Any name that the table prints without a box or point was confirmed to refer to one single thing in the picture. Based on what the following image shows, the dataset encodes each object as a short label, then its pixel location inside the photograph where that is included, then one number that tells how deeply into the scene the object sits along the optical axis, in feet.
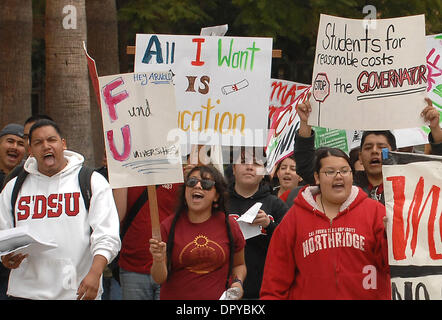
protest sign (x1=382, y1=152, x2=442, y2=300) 33.50
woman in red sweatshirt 33.91
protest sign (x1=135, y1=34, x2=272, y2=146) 48.88
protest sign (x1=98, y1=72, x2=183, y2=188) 38.52
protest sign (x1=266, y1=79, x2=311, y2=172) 52.31
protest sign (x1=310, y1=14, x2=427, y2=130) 39.91
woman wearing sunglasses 38.91
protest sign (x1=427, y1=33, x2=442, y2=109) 55.06
